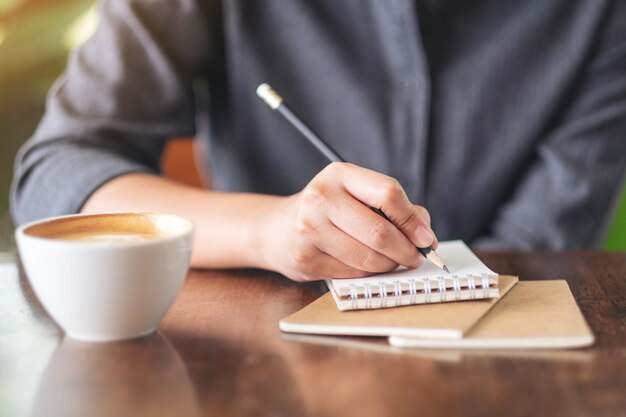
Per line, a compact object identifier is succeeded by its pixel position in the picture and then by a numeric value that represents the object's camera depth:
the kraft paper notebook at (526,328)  0.60
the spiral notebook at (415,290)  0.68
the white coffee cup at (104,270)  0.58
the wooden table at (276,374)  0.50
